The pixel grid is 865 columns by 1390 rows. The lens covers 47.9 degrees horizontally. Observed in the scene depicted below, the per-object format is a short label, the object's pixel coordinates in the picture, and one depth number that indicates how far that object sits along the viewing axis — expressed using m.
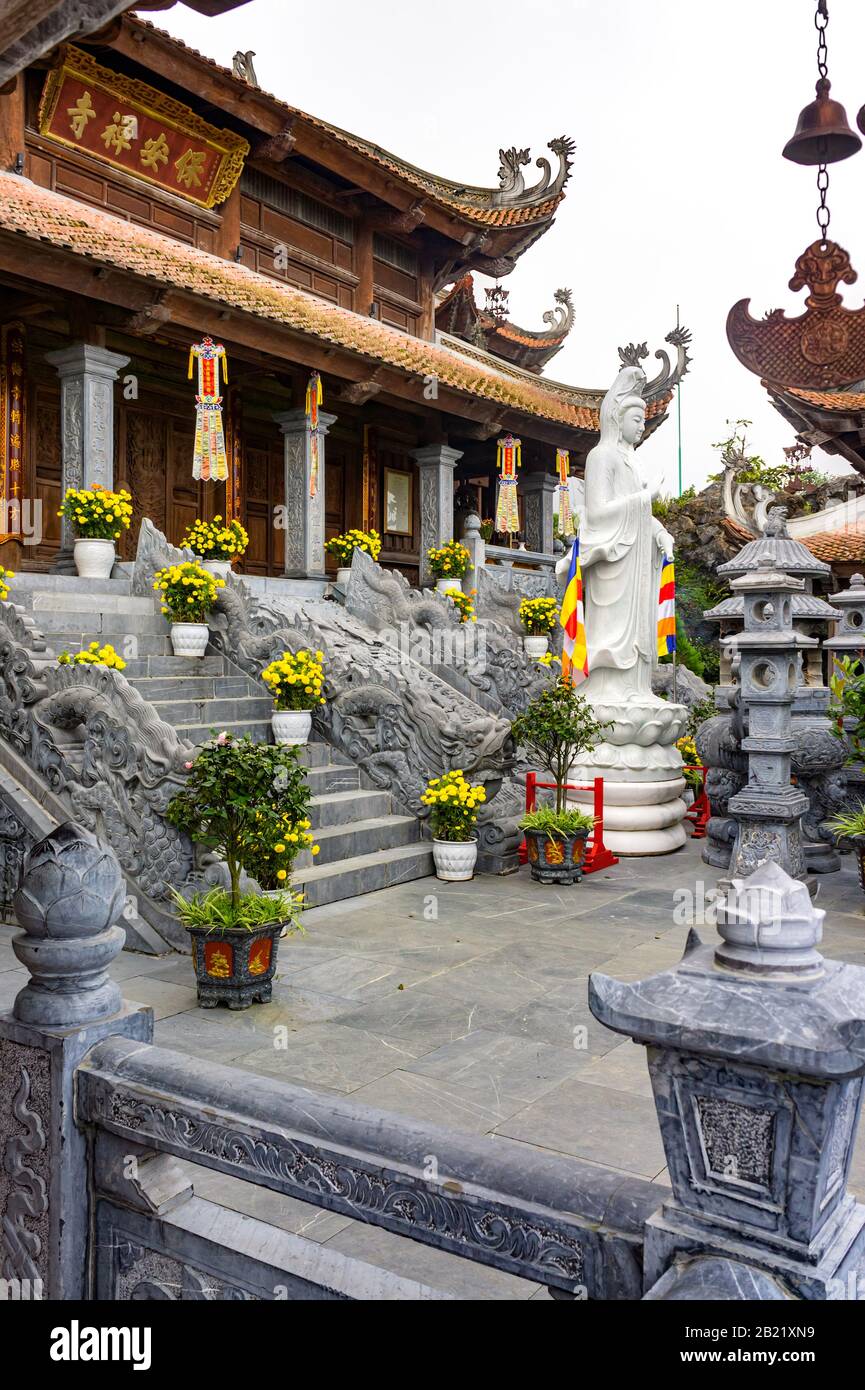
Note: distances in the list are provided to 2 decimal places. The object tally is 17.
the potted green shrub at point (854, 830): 7.02
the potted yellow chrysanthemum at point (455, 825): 7.66
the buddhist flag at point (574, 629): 8.99
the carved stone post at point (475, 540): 15.55
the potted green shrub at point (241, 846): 4.76
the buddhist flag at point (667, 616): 9.19
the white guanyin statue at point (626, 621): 8.93
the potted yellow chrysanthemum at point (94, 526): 10.02
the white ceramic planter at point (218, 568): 10.30
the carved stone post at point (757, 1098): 1.38
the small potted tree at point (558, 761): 7.62
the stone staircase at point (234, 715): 7.31
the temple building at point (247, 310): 10.87
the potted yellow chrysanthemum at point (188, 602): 8.75
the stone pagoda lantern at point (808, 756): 7.52
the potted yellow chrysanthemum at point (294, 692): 7.88
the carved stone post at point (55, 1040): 2.27
